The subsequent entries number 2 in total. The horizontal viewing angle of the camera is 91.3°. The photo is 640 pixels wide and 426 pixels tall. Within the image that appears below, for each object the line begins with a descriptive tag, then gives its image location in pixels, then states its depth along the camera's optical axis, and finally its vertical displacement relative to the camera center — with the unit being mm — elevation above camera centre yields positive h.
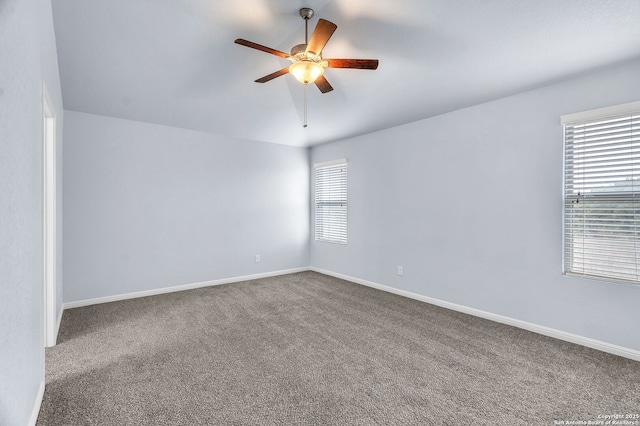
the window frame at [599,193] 2572 +160
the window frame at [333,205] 5316 +120
